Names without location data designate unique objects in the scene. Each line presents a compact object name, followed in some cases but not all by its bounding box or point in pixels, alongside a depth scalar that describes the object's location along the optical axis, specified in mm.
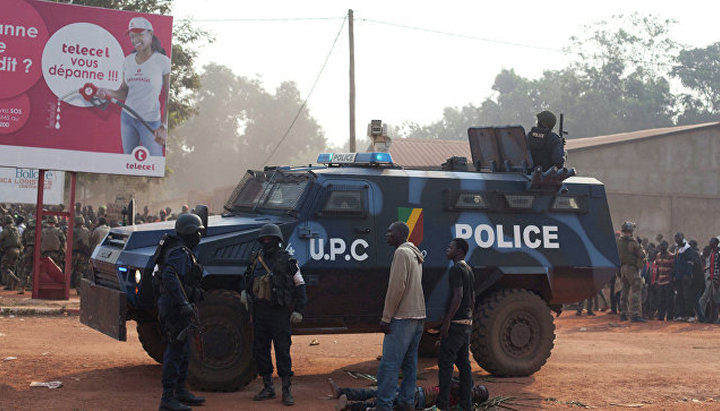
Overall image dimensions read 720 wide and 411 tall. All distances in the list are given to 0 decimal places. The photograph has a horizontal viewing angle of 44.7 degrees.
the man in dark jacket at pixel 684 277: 19047
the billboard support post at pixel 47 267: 17203
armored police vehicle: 9398
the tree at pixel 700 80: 61875
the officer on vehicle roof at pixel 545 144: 11617
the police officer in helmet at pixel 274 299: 8805
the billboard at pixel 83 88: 16453
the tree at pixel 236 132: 96188
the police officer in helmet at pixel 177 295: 8094
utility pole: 26239
